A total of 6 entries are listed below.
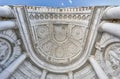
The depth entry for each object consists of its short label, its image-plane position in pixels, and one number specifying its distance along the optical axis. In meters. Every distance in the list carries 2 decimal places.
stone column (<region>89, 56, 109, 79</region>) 8.74
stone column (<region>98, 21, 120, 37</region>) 7.85
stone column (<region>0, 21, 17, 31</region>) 8.50
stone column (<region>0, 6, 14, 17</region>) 8.50
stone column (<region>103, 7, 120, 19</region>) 7.86
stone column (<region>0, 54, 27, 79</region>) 8.60
